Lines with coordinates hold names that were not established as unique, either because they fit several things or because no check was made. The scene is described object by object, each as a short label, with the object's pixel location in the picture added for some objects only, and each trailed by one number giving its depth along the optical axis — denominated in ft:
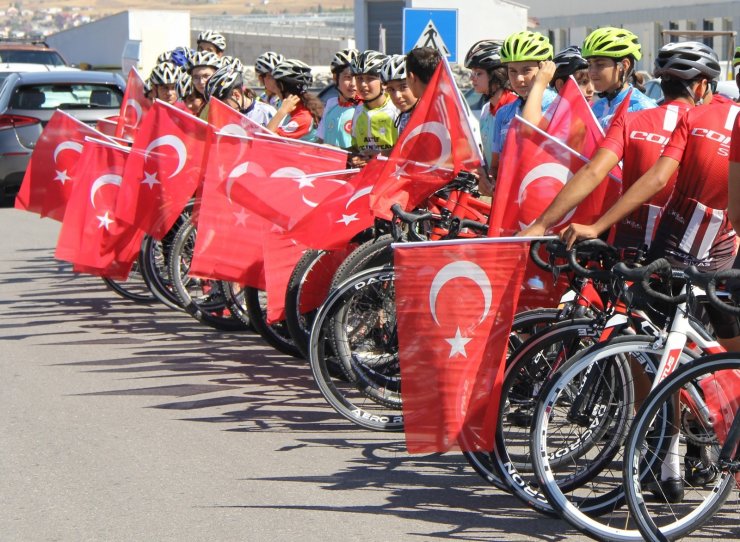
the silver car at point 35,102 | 99.19
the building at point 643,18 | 232.04
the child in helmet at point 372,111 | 49.93
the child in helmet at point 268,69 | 59.17
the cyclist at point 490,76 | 47.40
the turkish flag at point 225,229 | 46.93
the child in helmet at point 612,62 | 40.33
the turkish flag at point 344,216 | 40.81
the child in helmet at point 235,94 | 59.64
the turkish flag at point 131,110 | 66.81
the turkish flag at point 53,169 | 67.15
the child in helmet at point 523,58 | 42.25
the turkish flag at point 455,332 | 29.23
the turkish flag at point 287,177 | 45.12
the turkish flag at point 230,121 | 48.58
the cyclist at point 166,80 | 68.50
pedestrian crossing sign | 78.50
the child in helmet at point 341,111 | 53.10
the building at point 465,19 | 245.81
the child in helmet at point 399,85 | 47.57
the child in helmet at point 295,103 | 56.09
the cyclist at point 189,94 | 67.70
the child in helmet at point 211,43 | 73.10
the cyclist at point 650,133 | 30.18
